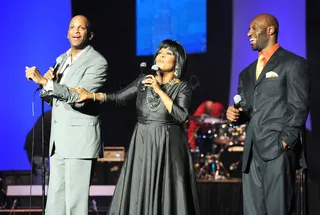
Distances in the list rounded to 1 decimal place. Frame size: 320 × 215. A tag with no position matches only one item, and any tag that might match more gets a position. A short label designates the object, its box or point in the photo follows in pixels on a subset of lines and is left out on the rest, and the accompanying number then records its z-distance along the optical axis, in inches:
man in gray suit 286.0
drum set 609.2
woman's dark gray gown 288.7
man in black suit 269.0
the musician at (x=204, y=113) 646.5
